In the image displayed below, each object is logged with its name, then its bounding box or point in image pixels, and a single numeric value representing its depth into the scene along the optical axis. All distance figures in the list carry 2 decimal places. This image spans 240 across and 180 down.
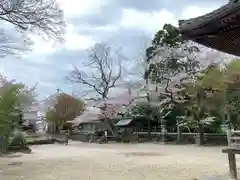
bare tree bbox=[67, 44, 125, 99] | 29.03
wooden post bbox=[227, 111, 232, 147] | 6.10
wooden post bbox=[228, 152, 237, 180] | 6.25
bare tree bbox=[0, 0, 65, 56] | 9.14
